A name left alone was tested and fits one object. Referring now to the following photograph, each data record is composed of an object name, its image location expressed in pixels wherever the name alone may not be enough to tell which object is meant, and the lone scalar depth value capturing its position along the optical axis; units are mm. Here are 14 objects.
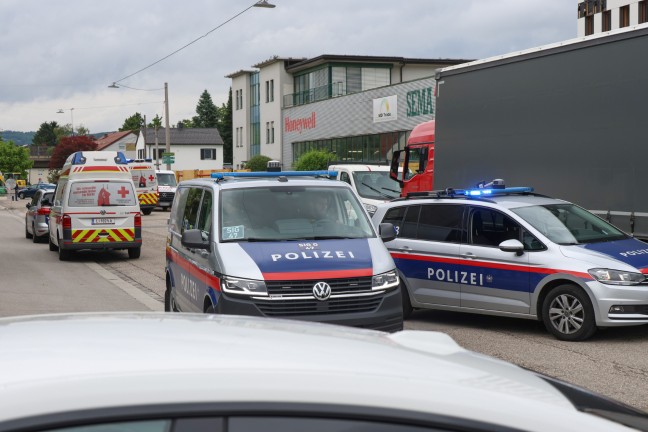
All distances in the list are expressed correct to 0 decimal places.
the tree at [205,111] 165875
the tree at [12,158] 139250
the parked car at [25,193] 77812
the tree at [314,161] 47062
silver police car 9625
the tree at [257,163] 61094
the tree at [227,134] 132075
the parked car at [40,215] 26250
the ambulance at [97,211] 20375
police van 8172
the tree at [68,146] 100562
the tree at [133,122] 173988
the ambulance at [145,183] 43719
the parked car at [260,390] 1835
